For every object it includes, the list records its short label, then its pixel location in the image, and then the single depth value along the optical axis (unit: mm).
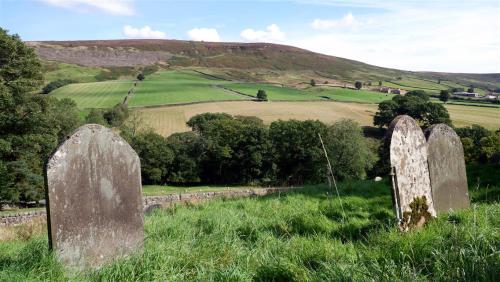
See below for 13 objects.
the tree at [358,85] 133562
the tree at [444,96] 106625
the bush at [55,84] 111875
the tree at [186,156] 62156
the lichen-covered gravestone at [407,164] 7320
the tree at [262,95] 104125
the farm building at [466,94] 119875
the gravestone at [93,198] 6211
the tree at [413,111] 73812
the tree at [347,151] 55844
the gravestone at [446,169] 8492
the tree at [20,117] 31891
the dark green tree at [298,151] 58562
